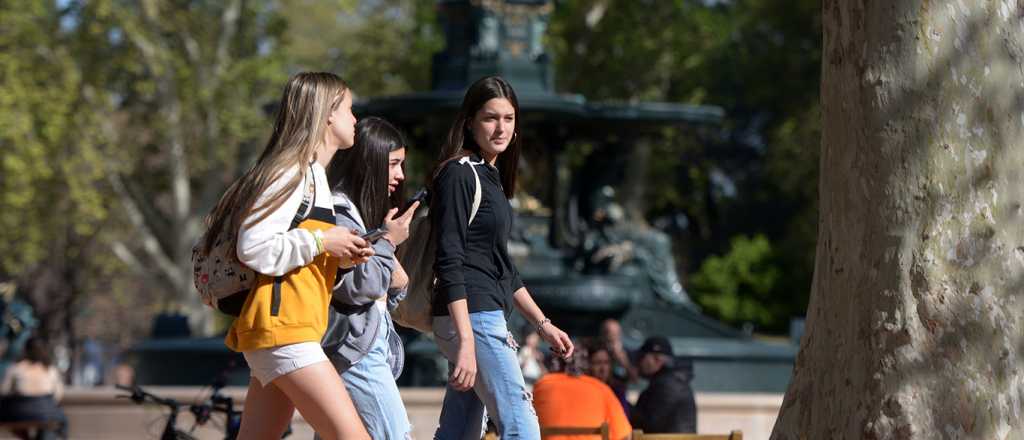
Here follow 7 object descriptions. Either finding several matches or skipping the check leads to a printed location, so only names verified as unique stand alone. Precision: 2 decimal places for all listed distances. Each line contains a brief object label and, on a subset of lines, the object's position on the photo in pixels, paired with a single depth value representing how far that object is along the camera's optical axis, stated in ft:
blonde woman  37.45
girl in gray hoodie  40.68
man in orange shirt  59.82
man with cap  69.92
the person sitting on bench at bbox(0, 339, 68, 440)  95.04
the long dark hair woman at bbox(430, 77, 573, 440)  41.88
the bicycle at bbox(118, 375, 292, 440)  59.47
